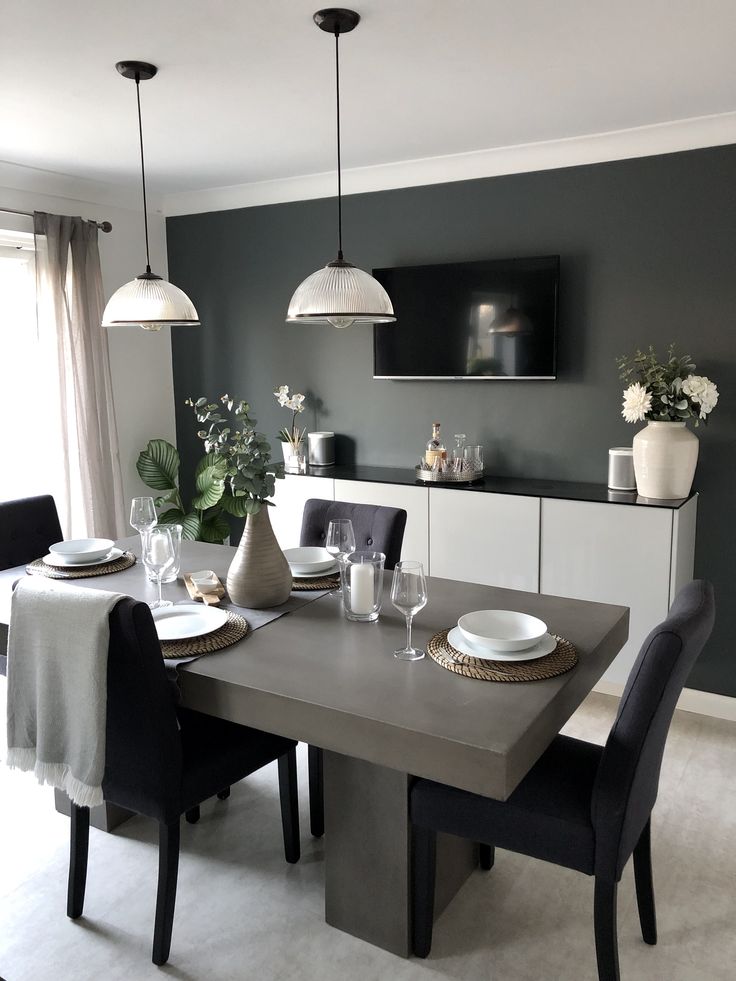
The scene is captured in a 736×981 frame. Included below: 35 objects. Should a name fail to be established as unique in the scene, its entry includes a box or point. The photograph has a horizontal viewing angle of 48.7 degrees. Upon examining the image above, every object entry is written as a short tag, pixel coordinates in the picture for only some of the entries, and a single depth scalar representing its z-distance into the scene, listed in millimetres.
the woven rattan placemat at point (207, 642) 2062
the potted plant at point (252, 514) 2281
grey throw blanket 1914
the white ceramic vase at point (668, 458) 3324
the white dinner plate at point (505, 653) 1961
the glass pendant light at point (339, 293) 2227
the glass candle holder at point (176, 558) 2492
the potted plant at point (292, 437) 4381
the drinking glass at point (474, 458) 3908
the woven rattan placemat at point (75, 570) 2736
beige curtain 4211
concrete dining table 1643
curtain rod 4449
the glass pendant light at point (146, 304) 2691
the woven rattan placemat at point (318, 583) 2602
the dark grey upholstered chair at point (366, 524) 3039
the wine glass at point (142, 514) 2684
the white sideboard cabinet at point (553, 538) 3350
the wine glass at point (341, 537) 2408
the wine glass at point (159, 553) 2424
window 4156
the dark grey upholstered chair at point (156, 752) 1894
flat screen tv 3760
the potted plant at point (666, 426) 3318
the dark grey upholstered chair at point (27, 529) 3141
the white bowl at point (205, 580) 2508
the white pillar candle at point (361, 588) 2240
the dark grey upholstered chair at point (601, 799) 1714
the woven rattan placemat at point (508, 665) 1882
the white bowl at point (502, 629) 1964
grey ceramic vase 2377
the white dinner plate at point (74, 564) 2800
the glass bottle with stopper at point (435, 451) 3902
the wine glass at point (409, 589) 1979
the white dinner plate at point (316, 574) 2674
